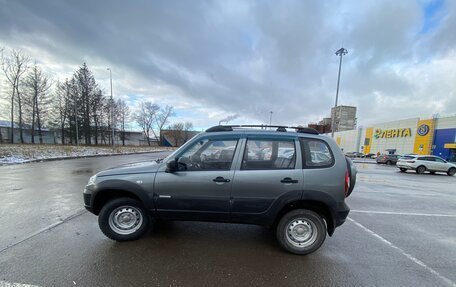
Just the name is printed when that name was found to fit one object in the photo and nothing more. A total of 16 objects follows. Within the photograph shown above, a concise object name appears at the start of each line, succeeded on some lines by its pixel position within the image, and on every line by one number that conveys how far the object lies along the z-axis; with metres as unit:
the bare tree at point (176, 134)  82.56
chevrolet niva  3.22
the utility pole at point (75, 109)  38.28
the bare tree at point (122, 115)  52.80
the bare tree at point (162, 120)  75.53
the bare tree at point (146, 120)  72.06
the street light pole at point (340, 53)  26.64
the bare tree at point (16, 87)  32.59
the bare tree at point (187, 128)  85.51
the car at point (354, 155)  46.26
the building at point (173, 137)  82.17
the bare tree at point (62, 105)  39.06
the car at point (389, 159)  27.07
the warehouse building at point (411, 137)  33.72
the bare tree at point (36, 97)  34.15
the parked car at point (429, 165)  16.72
